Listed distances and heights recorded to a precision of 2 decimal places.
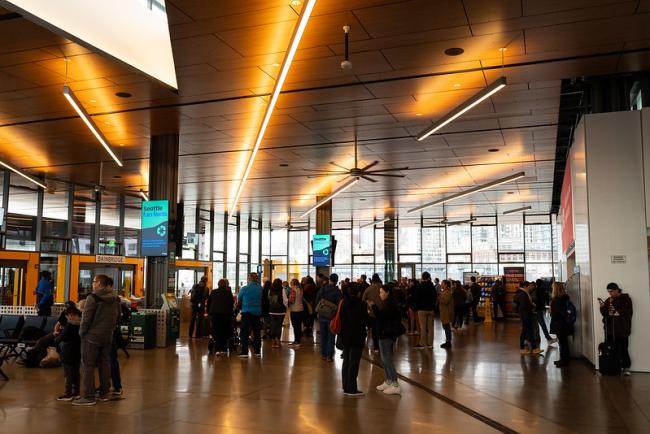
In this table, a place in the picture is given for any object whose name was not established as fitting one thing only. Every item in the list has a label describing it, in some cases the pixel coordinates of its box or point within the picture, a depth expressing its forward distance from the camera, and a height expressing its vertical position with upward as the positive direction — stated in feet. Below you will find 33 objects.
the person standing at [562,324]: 31.55 -2.58
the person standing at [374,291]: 36.06 -0.94
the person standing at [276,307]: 42.38 -2.21
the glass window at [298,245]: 100.17 +5.02
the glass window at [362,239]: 97.86 +5.83
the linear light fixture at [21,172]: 44.61 +7.96
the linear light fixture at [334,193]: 51.00 +7.72
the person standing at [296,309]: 41.27 -2.27
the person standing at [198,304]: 45.85 -2.12
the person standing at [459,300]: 55.57 -2.28
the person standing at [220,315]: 35.45 -2.30
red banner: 40.73 +4.62
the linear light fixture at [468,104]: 26.40 +8.15
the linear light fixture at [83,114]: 28.20 +8.35
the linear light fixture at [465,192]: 49.48 +8.01
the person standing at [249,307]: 35.29 -1.83
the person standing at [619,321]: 28.12 -2.15
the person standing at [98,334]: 21.30 -2.02
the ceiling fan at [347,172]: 46.21 +9.05
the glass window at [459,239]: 92.48 +5.50
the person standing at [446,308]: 40.93 -2.32
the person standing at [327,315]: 31.50 -1.95
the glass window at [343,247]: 98.43 +4.58
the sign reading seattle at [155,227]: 41.24 +3.33
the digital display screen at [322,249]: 66.22 +2.87
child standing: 22.25 -2.75
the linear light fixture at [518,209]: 74.99 +8.20
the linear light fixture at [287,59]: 19.33 +8.44
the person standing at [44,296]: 40.60 -1.33
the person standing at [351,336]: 23.43 -2.35
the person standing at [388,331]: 23.75 -2.20
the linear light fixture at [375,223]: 88.43 +7.99
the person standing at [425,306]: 38.78 -1.97
